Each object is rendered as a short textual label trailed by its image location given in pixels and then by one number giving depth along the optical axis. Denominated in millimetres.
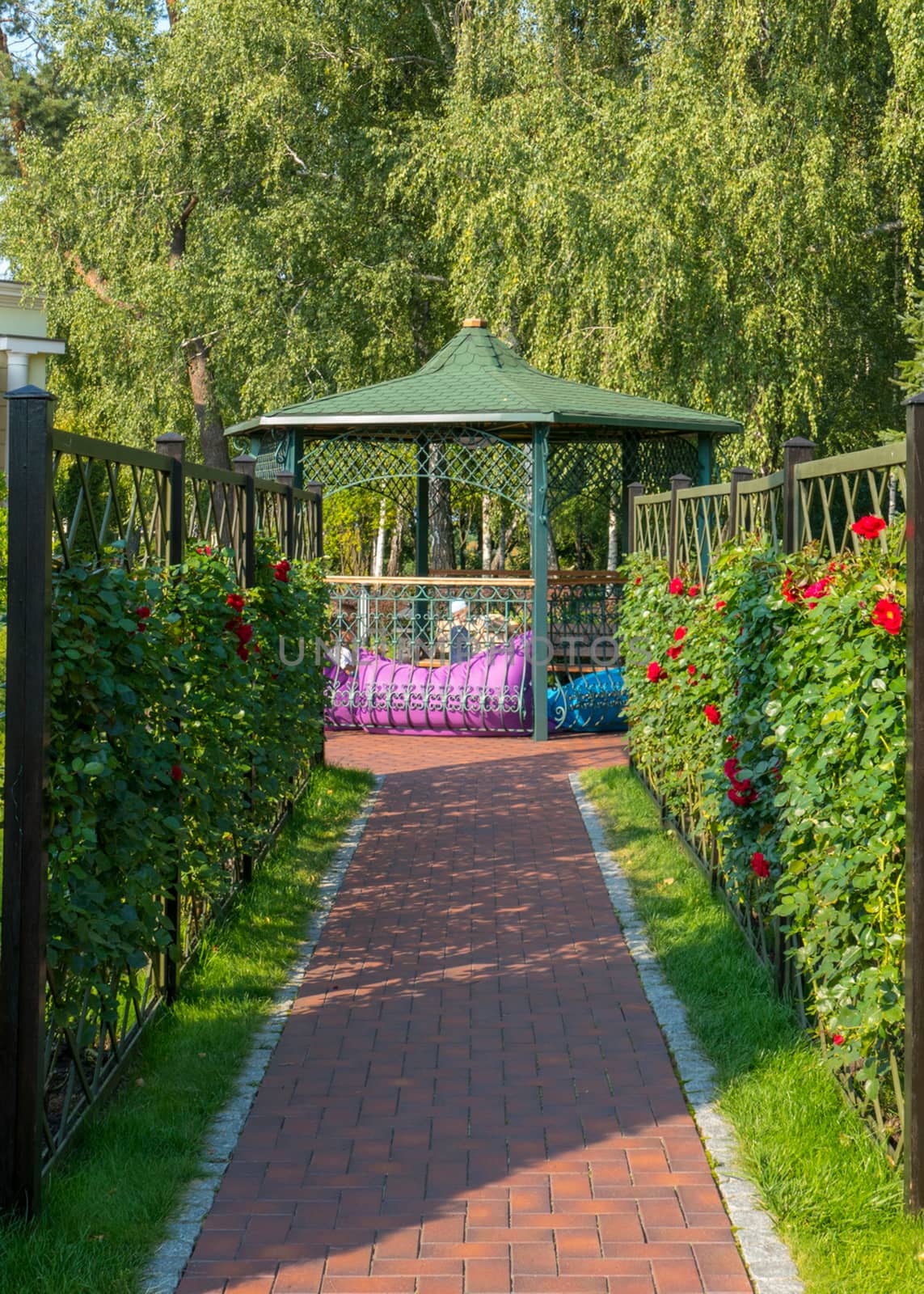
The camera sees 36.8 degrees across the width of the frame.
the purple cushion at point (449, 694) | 13695
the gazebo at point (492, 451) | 13742
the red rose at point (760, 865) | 5066
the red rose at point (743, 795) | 5426
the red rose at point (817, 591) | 4242
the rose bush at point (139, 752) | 3652
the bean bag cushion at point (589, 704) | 14023
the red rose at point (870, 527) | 3938
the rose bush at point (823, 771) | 3666
